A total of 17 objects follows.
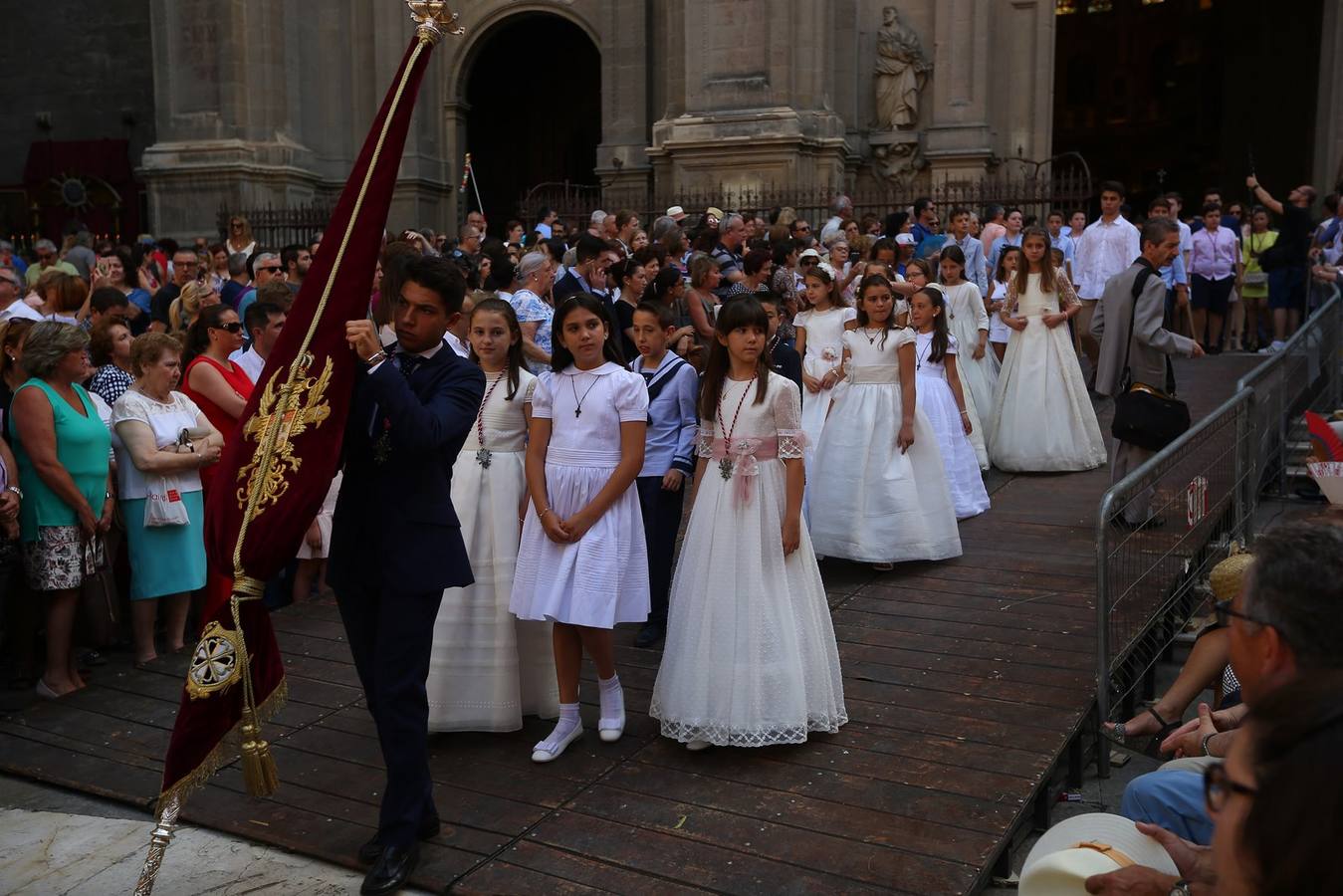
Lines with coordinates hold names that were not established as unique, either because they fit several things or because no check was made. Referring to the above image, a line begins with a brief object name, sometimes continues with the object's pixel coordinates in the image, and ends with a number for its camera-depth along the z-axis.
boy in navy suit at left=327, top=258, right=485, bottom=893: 4.30
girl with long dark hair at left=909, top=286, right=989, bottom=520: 9.11
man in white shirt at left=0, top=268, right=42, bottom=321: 8.48
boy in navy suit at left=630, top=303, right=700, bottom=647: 6.54
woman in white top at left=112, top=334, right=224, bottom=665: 6.68
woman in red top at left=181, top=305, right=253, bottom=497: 7.12
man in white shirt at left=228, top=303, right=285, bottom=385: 7.39
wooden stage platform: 4.40
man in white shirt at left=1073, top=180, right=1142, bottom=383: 13.43
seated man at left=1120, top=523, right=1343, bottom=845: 2.78
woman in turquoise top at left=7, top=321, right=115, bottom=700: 6.34
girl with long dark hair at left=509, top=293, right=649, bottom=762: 5.29
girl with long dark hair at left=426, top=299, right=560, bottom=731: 5.50
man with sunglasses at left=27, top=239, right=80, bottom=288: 14.27
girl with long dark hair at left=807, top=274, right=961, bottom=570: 7.87
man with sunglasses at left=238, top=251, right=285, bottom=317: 10.55
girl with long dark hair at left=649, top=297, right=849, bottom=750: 5.22
